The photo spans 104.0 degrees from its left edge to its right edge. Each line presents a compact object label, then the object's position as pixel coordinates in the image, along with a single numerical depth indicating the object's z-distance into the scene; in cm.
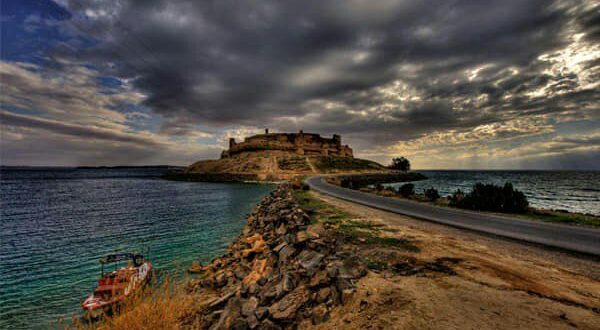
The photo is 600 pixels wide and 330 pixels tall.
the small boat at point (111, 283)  795
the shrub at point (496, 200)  1456
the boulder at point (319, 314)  408
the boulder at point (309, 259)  543
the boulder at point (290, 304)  422
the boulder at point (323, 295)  446
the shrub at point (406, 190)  2331
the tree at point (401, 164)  13938
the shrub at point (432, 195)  1970
